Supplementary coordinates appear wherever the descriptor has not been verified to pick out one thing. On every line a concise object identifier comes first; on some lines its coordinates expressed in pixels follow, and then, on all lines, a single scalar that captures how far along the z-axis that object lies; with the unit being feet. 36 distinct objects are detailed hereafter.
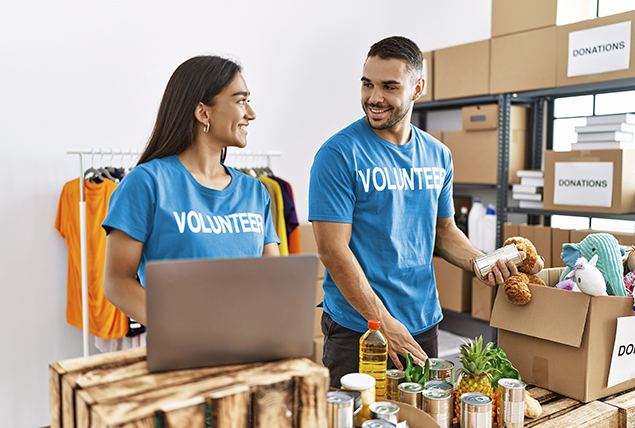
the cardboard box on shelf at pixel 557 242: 9.23
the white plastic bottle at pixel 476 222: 11.35
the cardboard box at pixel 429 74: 11.80
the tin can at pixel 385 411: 3.05
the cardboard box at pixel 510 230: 10.19
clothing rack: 7.94
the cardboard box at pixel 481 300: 10.71
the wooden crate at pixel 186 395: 2.21
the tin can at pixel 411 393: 3.48
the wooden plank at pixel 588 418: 3.89
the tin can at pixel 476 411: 3.40
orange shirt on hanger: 8.27
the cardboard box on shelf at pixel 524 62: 9.50
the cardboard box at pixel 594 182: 8.47
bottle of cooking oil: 3.69
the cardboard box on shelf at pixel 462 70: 10.67
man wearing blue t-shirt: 4.63
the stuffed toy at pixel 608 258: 4.50
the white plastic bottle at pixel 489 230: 10.98
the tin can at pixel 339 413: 2.88
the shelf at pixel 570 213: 8.57
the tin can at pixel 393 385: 3.77
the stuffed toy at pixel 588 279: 4.15
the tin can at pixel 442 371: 3.82
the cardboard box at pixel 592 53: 8.44
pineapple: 3.71
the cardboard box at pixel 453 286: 11.32
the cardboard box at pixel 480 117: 10.58
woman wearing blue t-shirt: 3.75
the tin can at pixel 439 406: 3.38
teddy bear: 4.50
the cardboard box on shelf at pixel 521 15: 9.48
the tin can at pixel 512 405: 3.62
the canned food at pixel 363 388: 3.11
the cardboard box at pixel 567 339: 4.22
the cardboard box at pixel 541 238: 9.53
